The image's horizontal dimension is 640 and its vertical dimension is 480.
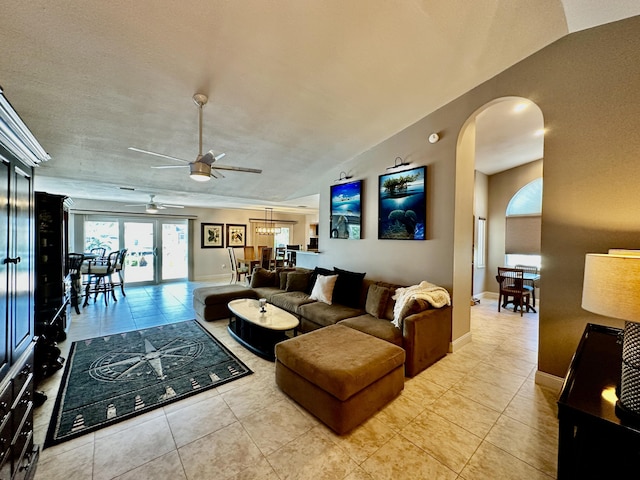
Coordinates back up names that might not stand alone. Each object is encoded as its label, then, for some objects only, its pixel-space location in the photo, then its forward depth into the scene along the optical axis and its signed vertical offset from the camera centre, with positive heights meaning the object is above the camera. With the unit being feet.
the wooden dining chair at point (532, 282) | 17.17 -2.79
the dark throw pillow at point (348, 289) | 12.69 -2.58
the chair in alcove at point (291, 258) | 27.44 -2.32
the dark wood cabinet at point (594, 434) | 3.16 -2.44
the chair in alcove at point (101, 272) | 17.61 -2.60
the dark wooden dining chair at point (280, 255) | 27.45 -2.28
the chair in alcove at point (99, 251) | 21.94 -1.41
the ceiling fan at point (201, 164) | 8.85 +2.46
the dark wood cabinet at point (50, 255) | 10.72 -0.92
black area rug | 6.96 -4.79
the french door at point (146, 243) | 23.20 -0.76
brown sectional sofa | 9.22 -3.32
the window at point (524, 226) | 19.11 +1.00
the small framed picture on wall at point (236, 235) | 29.96 +0.12
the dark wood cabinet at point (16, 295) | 4.04 -1.11
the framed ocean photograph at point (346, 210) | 14.75 +1.61
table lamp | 3.49 -0.91
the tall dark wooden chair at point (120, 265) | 18.86 -2.22
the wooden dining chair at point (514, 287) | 16.21 -3.11
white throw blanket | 9.73 -2.26
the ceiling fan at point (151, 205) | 20.62 +2.39
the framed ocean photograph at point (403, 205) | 11.75 +1.59
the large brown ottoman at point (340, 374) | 6.36 -3.64
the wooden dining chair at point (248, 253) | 26.55 -1.71
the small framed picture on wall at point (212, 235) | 28.12 +0.08
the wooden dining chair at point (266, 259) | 24.97 -2.17
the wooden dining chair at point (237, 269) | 25.59 -3.28
